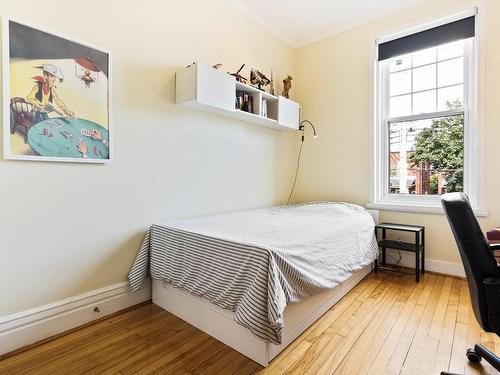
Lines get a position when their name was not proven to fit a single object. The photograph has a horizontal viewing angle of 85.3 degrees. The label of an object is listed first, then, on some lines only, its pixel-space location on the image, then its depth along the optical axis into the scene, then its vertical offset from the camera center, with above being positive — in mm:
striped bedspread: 1374 -496
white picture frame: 1500 +517
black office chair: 1100 -348
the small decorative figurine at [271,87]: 3285 +1168
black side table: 2588 -629
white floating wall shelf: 2184 +766
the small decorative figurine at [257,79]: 2934 +1114
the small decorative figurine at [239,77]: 2688 +1044
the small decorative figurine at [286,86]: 3406 +1202
